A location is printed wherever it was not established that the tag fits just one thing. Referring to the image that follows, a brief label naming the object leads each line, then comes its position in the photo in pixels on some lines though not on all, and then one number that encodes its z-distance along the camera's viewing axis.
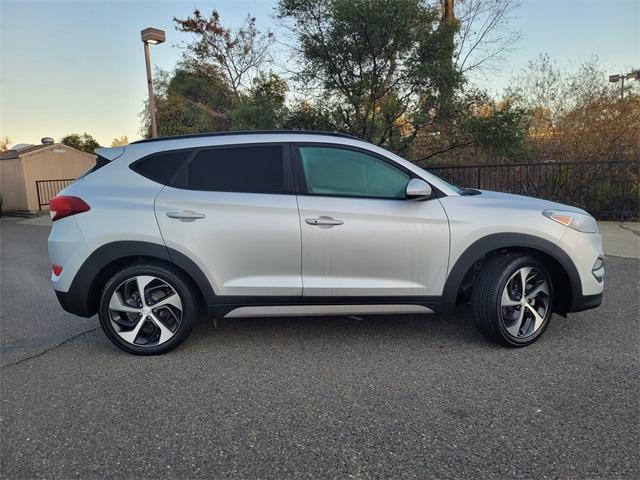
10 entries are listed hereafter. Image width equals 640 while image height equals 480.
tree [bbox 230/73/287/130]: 10.78
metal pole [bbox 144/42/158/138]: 10.28
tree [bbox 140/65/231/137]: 22.03
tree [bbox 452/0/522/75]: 11.00
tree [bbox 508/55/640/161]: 10.15
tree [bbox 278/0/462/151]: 9.48
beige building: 17.88
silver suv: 3.61
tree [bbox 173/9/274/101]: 22.22
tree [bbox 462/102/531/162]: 9.53
